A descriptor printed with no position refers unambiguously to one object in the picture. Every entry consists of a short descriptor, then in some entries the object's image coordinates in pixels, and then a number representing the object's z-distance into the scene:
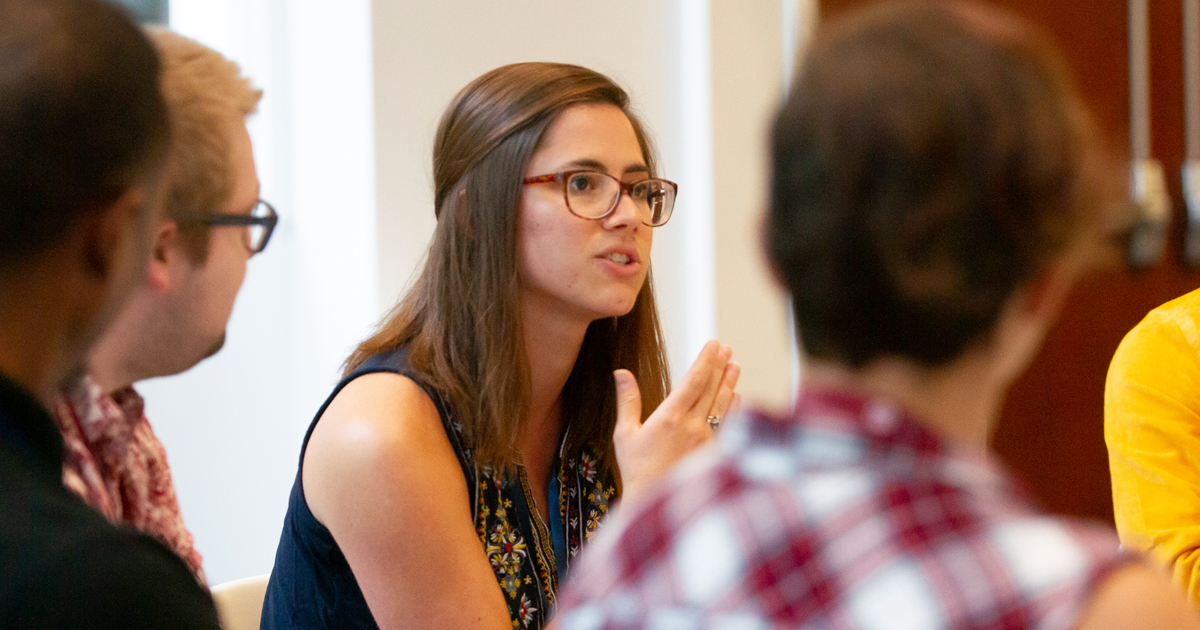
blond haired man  3.10
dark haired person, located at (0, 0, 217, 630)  2.53
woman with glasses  3.40
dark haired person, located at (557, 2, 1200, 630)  2.27
